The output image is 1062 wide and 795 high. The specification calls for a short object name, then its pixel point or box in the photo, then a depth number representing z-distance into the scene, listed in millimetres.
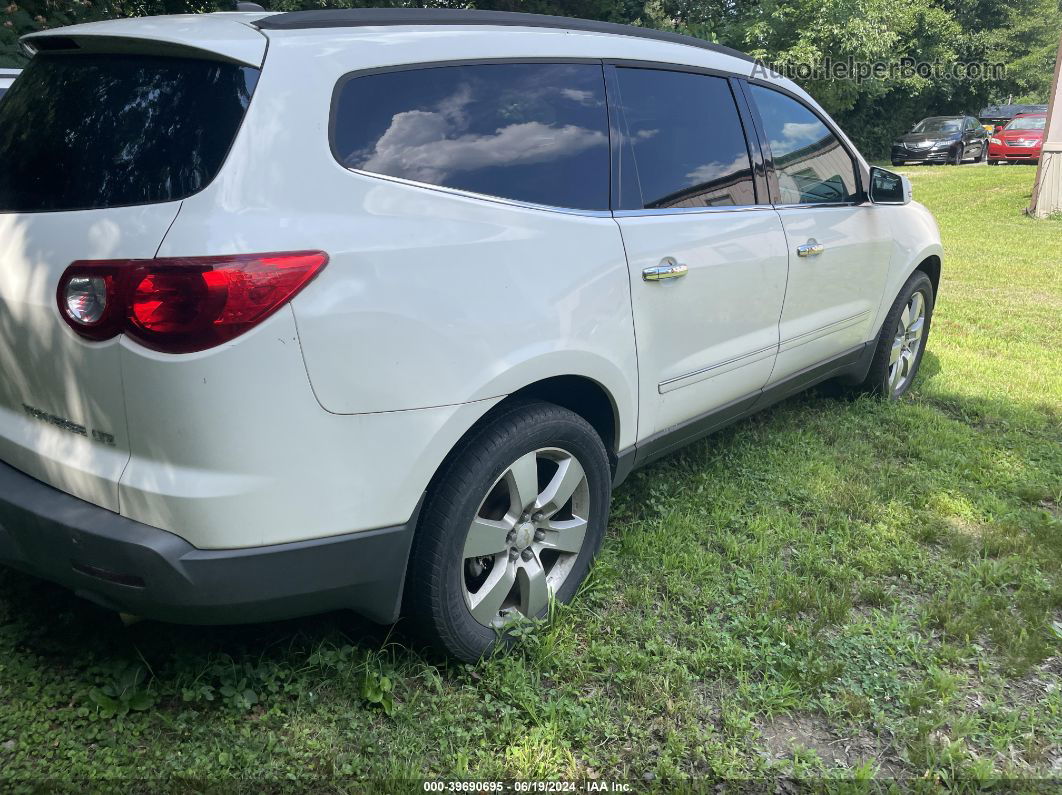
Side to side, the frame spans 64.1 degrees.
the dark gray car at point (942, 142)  25875
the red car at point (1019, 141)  23453
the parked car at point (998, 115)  28100
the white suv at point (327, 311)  1889
